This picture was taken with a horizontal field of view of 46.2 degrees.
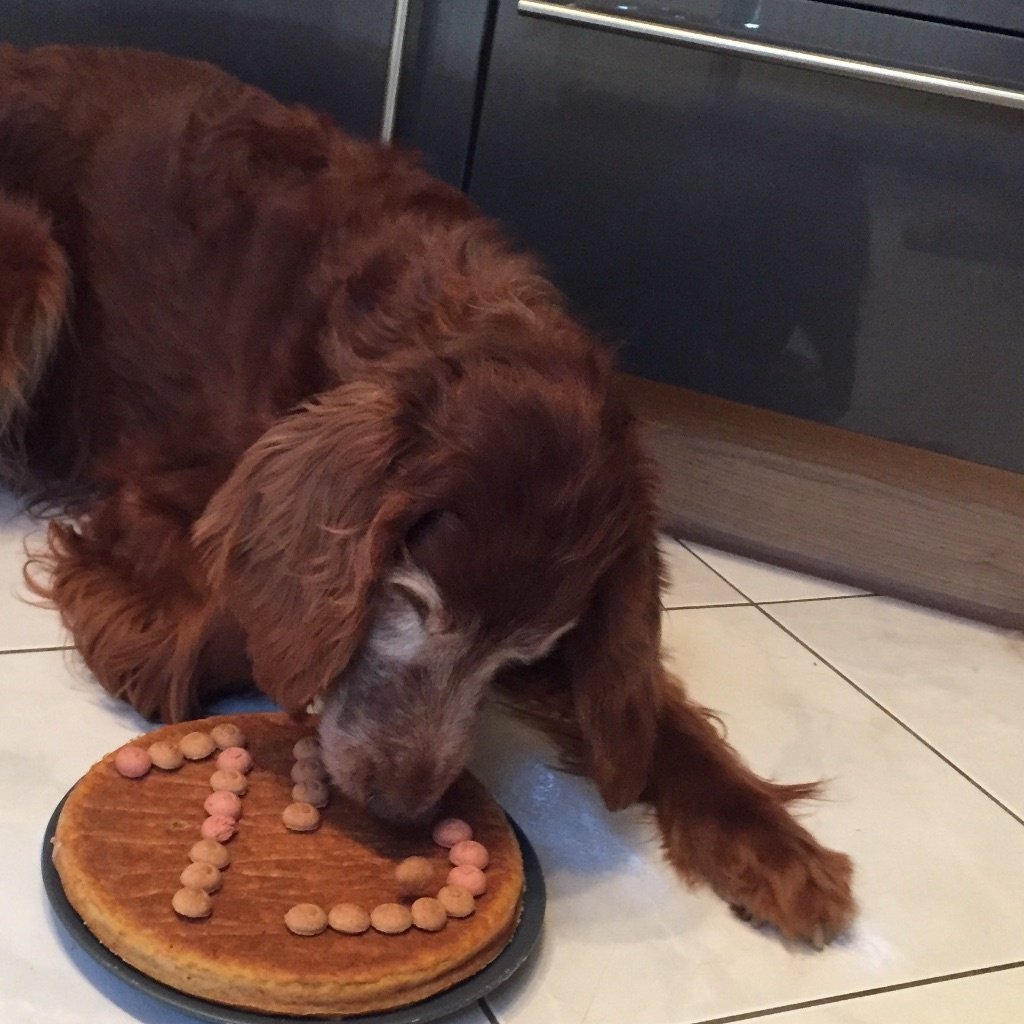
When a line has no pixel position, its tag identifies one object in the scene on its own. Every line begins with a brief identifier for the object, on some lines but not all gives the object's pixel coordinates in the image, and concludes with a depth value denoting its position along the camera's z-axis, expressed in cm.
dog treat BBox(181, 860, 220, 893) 118
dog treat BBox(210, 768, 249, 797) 135
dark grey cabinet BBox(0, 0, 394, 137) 220
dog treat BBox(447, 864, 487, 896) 127
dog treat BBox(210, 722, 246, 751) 144
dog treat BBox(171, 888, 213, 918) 114
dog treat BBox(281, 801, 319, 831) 132
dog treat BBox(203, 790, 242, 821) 130
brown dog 130
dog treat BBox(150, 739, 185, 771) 136
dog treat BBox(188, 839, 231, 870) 122
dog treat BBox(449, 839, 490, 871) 131
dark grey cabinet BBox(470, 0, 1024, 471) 204
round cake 110
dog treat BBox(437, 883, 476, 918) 123
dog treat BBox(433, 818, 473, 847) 135
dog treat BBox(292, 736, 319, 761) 143
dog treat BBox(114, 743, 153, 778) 132
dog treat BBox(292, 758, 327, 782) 140
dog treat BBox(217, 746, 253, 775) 139
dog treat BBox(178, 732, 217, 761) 140
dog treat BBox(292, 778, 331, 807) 137
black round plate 109
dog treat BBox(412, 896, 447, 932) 120
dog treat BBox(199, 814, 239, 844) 127
